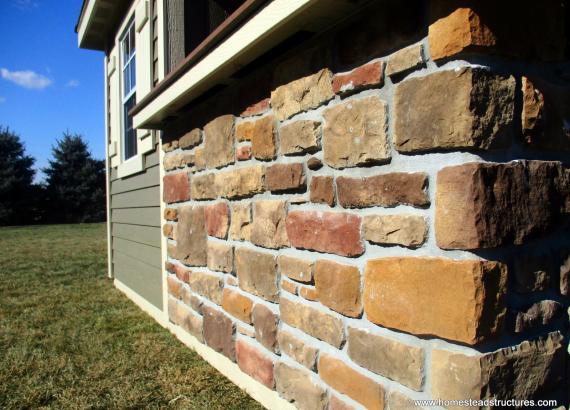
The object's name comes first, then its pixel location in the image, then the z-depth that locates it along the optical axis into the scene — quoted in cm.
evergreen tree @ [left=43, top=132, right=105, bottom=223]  2561
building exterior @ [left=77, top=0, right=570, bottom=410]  132
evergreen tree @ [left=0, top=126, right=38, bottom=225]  2389
